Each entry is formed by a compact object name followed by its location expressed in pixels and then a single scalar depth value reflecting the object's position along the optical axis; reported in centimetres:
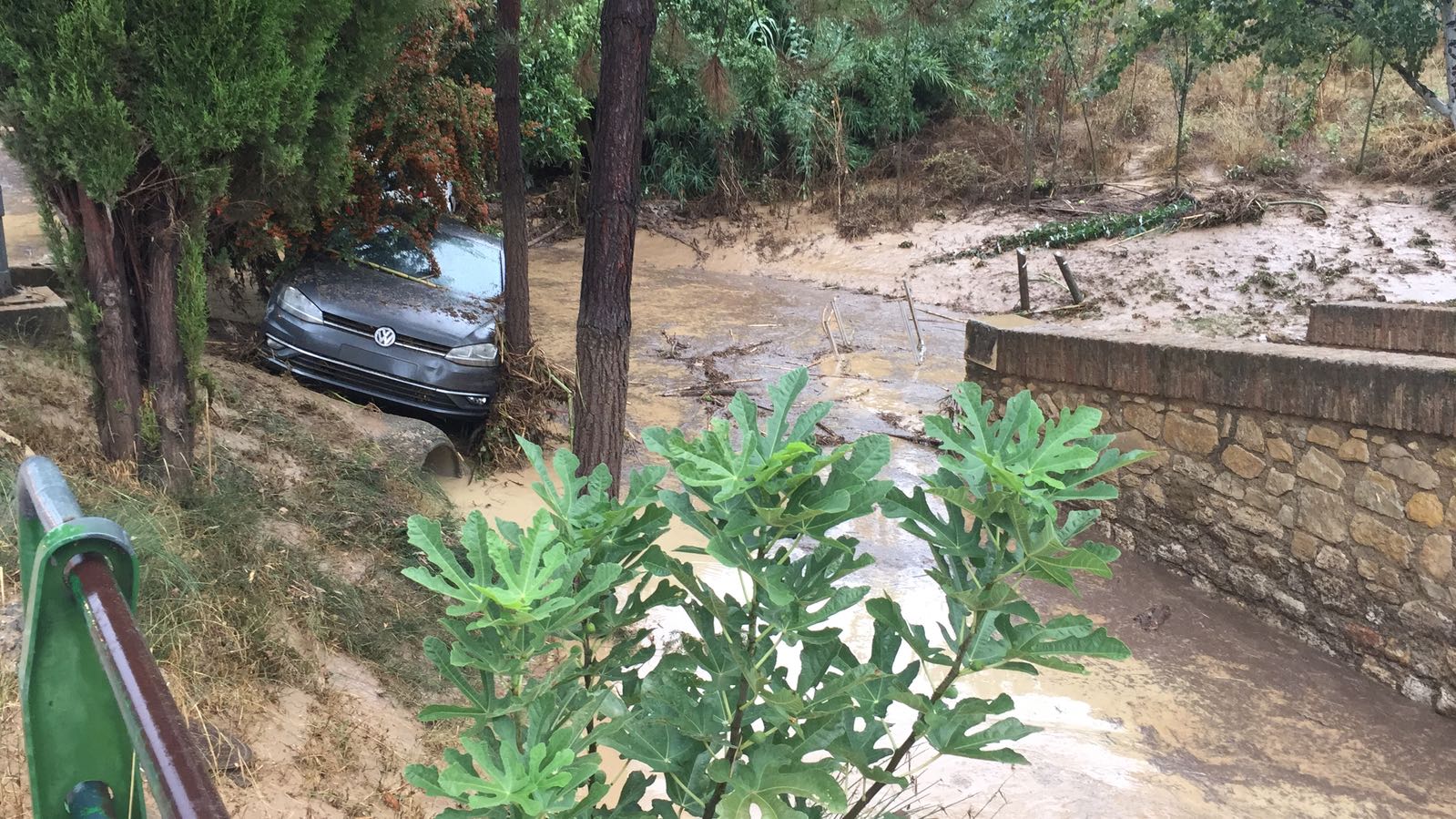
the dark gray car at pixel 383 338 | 691
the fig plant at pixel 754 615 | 155
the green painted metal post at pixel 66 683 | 86
